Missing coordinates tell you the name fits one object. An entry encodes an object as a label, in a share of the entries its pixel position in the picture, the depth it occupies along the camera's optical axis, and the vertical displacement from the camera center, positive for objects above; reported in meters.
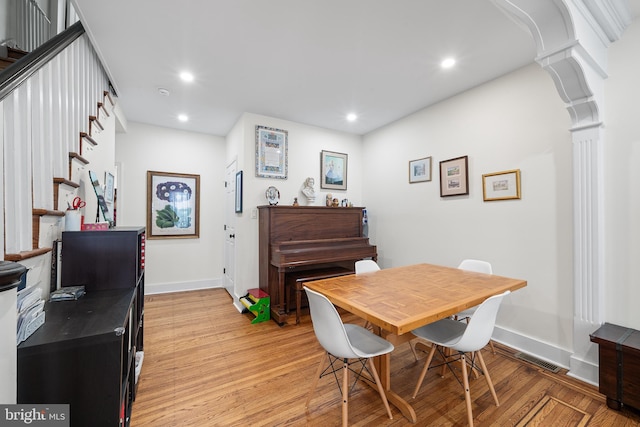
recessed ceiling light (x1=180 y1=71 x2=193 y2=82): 2.68 +1.47
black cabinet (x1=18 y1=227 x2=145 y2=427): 0.98 -0.58
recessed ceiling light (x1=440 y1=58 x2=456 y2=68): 2.46 +1.46
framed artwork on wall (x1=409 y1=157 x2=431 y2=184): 3.46 +0.60
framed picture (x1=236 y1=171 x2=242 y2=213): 3.72 +0.34
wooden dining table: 1.41 -0.55
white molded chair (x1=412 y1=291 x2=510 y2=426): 1.54 -0.83
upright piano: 3.25 -0.42
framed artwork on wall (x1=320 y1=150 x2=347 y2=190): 4.28 +0.75
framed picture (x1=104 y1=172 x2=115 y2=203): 2.86 +0.33
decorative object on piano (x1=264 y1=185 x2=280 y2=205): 3.73 +0.28
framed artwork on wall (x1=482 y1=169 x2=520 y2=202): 2.58 +0.29
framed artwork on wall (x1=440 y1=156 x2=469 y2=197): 3.02 +0.44
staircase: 1.24 +0.45
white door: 4.08 -0.29
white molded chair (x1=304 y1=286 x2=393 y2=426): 1.49 -0.81
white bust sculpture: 4.05 +0.40
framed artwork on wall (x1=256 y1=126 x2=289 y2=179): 3.71 +0.92
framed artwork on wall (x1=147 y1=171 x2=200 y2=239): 4.21 +0.17
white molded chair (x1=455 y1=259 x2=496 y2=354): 2.37 -0.54
